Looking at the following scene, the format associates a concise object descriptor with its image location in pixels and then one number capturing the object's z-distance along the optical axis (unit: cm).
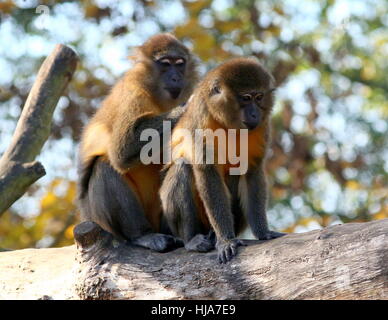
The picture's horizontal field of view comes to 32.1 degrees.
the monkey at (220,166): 851
